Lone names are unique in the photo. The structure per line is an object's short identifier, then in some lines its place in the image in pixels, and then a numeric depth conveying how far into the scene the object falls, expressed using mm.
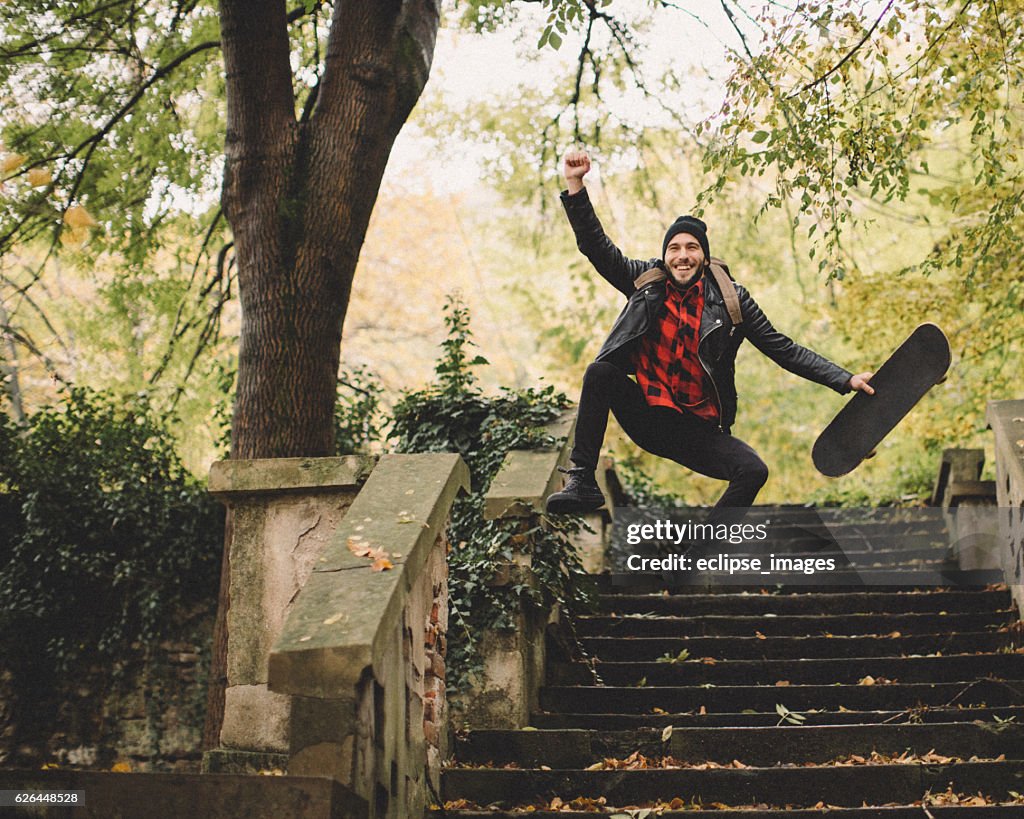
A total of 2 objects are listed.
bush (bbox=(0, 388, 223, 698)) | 8781
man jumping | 4891
